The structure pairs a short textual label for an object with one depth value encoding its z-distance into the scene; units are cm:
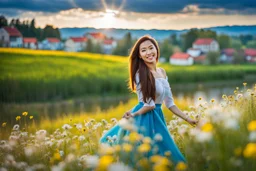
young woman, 372
